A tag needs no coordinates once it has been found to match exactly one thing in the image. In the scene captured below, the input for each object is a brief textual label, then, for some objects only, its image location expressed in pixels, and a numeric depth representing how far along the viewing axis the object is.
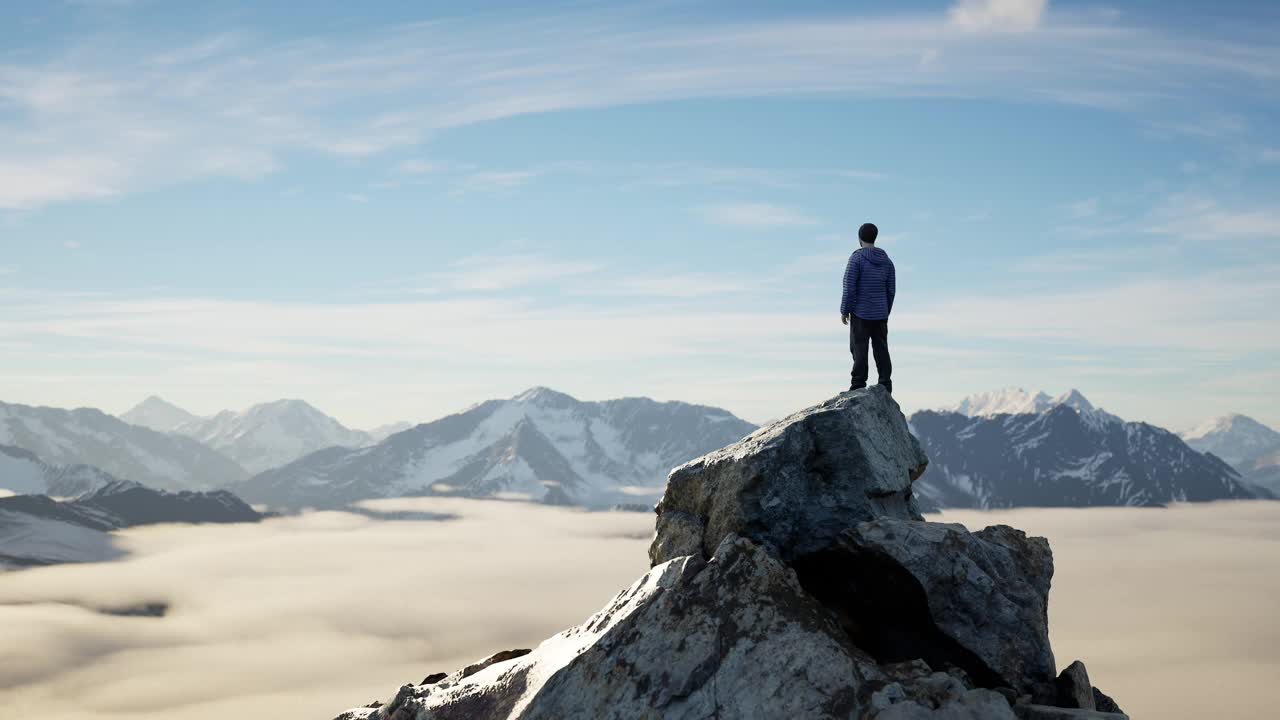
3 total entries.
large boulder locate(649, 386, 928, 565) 22.80
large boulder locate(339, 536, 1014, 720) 17.45
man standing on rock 26.73
